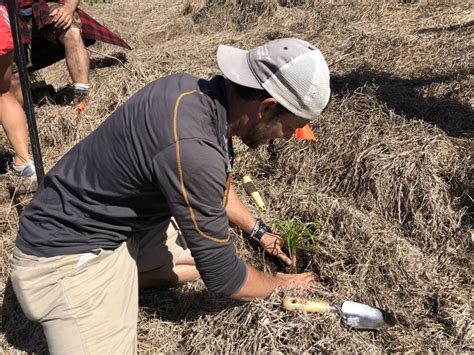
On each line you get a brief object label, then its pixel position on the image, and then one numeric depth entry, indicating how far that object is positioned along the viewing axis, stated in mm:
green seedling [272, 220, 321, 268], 2557
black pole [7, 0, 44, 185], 2557
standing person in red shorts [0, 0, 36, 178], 3355
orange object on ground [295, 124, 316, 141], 2264
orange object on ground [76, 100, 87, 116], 4200
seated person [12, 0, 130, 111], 4223
